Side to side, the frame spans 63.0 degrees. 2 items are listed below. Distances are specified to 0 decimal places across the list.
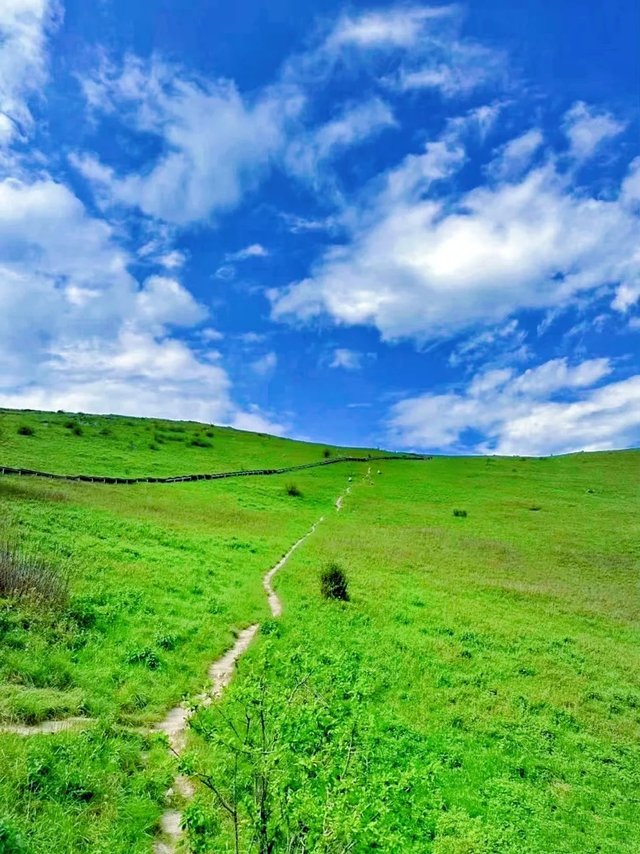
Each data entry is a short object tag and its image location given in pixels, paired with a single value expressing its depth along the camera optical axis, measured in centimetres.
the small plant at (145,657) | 1357
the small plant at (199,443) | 8459
